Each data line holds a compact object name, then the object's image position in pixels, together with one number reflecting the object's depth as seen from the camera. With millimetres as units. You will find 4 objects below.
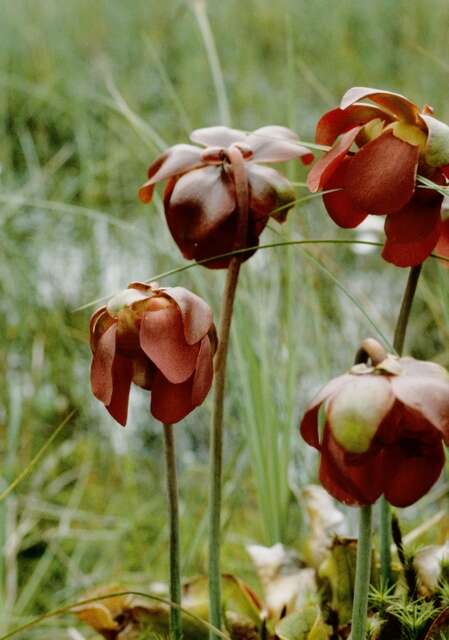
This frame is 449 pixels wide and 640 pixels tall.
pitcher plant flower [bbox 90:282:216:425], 826
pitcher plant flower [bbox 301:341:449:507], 783
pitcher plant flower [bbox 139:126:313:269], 881
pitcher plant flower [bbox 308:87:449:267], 843
